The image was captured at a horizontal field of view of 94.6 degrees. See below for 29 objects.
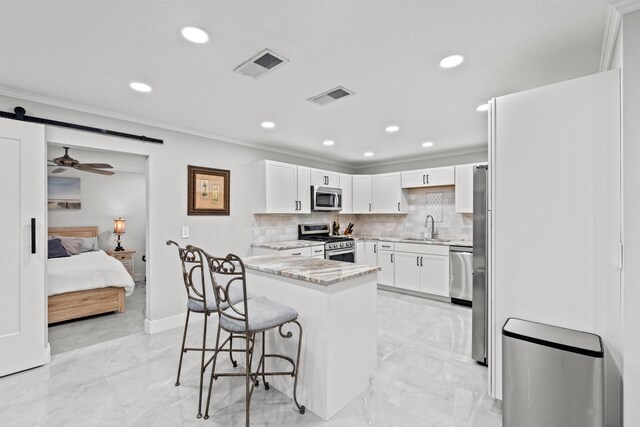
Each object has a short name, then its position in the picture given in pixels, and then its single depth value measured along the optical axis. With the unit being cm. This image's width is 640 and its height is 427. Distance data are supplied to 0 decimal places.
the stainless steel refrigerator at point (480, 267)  256
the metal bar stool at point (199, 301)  192
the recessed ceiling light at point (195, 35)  169
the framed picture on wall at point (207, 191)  371
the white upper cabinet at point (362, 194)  573
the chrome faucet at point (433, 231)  518
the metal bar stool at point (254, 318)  167
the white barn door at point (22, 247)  245
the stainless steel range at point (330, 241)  482
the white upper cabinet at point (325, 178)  503
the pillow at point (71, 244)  530
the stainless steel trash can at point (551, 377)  143
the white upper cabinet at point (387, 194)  538
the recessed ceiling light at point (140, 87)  242
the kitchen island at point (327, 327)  191
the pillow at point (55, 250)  487
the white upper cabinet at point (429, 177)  479
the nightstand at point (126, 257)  580
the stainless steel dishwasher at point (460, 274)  420
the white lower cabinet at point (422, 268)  445
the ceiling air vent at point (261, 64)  197
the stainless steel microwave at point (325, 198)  499
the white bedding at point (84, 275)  363
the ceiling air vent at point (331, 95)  252
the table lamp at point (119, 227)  599
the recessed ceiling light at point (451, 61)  197
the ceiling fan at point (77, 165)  376
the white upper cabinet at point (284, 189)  427
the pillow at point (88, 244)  558
